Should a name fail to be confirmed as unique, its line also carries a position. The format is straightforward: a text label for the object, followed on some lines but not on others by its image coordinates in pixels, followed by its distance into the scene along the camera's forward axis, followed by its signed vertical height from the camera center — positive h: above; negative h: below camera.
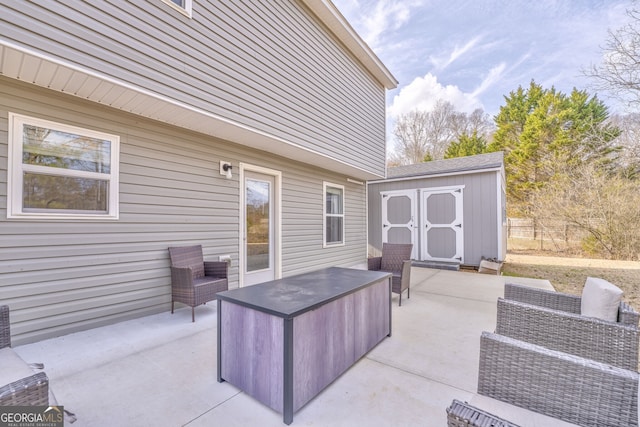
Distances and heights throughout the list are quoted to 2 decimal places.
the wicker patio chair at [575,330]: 1.71 -0.80
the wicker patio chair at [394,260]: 4.45 -0.71
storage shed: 7.25 +0.24
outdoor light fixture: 4.46 +0.82
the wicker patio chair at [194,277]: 3.41 -0.77
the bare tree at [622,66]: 5.32 +3.06
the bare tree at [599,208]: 8.72 +0.33
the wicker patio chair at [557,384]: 1.20 -0.78
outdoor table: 1.76 -0.85
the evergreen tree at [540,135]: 12.75 +4.17
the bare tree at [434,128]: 18.11 +5.96
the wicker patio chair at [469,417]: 1.05 -0.78
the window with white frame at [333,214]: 6.93 +0.12
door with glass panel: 4.95 -0.17
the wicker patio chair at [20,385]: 1.13 -0.76
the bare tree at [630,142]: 6.32 +1.79
